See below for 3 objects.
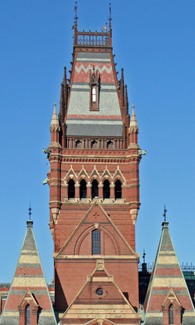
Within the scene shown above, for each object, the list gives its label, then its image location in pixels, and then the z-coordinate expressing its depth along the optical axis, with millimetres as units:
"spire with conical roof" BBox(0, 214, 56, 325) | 75250
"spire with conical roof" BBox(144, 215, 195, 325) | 76250
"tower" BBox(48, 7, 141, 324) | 80562
